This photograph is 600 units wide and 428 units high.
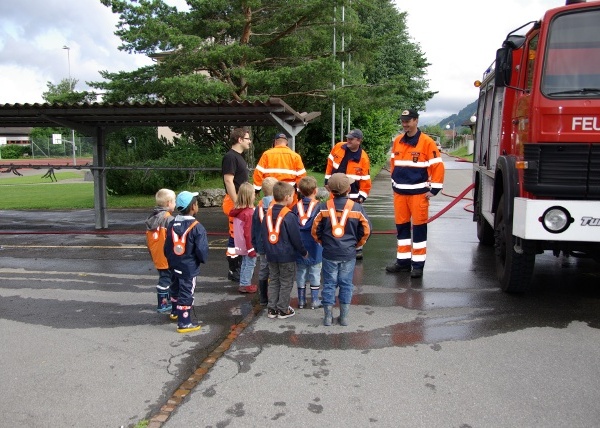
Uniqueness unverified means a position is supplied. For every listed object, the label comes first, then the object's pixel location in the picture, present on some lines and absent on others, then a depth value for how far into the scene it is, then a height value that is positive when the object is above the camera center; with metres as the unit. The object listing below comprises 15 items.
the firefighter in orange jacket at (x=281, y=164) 6.73 -0.11
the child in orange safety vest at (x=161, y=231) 5.32 -0.74
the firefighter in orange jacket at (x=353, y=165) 7.36 -0.13
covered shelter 9.54 +0.72
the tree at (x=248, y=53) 15.89 +3.16
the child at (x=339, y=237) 4.86 -0.73
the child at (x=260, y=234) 5.36 -0.78
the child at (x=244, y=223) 6.02 -0.74
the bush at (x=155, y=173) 18.20 -0.64
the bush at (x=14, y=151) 59.48 +0.24
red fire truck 4.79 +0.13
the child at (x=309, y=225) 5.44 -0.69
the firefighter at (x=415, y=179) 6.52 -0.28
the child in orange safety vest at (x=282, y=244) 5.08 -0.82
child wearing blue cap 4.85 -0.85
